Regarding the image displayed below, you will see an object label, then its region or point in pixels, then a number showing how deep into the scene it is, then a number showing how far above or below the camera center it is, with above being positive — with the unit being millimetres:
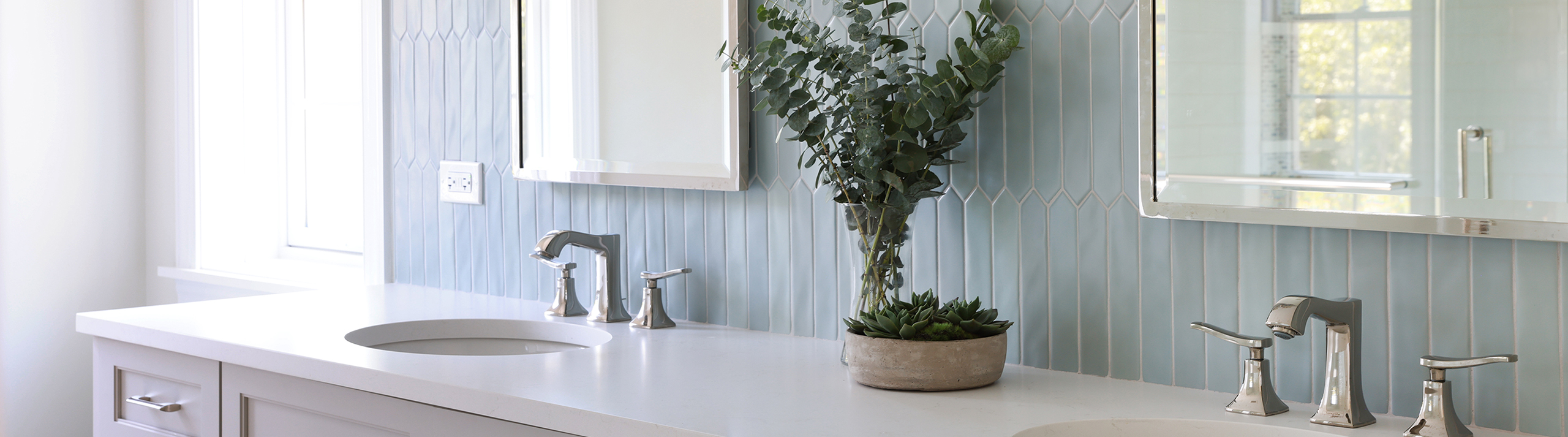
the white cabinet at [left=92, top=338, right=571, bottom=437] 1330 -237
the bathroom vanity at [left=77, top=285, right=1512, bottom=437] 1126 -189
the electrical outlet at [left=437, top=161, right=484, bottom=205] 2045 +64
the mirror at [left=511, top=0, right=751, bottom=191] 1651 +187
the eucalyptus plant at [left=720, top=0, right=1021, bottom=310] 1294 +128
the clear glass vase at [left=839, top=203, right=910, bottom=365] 1355 -40
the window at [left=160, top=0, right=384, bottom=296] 2635 +174
